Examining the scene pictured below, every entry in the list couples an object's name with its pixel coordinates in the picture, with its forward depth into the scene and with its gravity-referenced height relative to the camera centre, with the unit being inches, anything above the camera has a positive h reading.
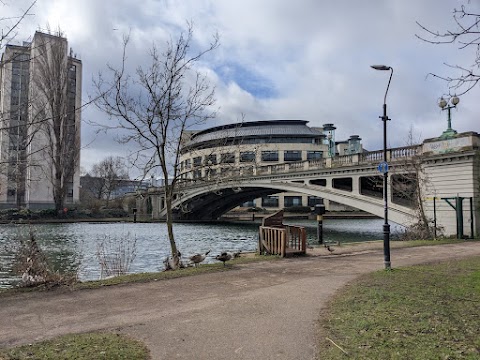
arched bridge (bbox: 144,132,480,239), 845.2 +81.0
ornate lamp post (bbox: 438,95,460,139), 879.1 +162.6
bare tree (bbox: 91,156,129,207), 2950.3 +248.6
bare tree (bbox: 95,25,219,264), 475.2 +104.7
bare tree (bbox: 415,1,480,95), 200.8 +85.8
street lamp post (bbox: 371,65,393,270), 414.3 +32.1
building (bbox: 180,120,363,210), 3206.2 +531.8
